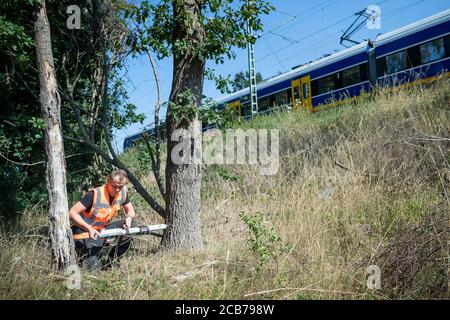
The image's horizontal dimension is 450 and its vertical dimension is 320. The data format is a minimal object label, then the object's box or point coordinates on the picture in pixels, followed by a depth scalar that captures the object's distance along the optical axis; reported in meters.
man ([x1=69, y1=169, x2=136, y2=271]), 4.48
